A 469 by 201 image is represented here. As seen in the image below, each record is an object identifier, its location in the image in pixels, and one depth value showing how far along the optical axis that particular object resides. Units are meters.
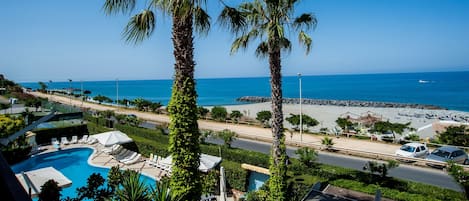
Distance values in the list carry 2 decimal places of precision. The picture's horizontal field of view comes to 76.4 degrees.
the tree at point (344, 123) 27.55
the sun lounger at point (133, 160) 18.98
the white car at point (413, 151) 18.64
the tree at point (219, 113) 35.19
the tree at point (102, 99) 57.77
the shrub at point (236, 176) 14.56
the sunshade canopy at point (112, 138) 19.98
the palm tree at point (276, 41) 10.09
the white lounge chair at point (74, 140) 24.96
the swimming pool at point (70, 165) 17.31
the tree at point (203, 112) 37.60
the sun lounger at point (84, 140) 25.14
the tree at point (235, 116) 34.59
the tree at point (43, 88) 81.90
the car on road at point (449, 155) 17.48
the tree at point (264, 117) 31.91
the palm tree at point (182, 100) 6.44
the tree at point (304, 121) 28.66
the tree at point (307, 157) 14.41
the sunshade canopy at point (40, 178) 10.84
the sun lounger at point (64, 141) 24.58
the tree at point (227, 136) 20.22
